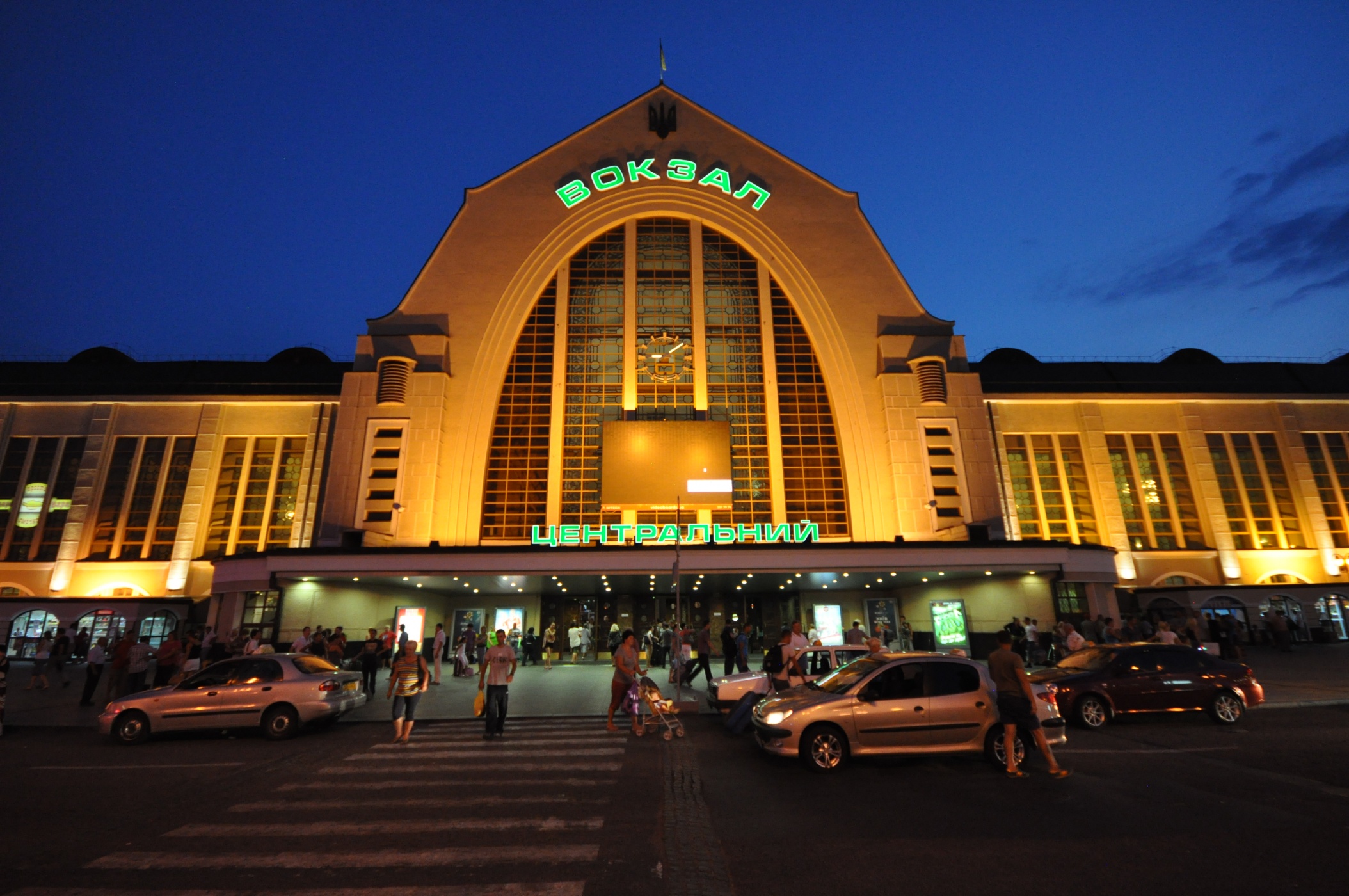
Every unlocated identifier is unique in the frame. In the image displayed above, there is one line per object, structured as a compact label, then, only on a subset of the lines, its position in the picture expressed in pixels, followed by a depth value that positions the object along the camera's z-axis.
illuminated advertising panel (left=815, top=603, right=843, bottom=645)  27.77
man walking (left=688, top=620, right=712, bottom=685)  17.06
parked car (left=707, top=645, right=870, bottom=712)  13.06
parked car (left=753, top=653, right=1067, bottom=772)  9.27
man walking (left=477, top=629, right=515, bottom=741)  12.08
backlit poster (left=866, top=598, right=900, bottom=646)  26.84
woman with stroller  12.66
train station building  29.34
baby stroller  11.91
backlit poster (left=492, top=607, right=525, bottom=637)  28.50
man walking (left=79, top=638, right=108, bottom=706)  17.03
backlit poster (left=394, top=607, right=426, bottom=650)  24.92
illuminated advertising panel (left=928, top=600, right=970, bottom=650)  24.98
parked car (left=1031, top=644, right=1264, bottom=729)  12.38
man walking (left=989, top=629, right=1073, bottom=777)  8.62
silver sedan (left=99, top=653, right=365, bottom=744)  12.31
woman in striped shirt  11.70
